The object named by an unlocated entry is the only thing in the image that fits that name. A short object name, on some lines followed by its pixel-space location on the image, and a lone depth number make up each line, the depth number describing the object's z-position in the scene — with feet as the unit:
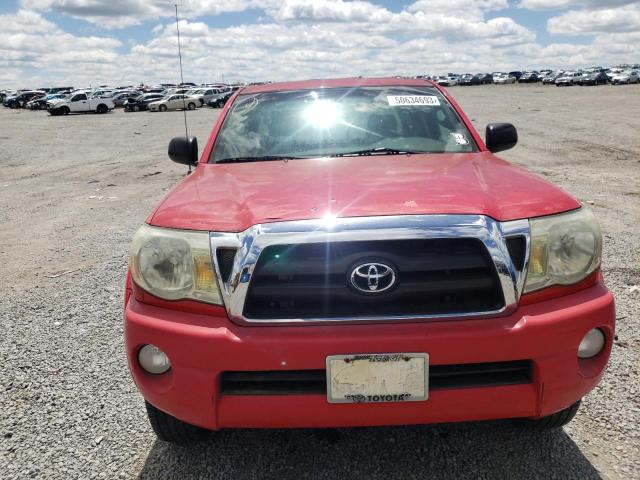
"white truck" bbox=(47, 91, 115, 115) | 129.18
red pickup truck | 6.05
